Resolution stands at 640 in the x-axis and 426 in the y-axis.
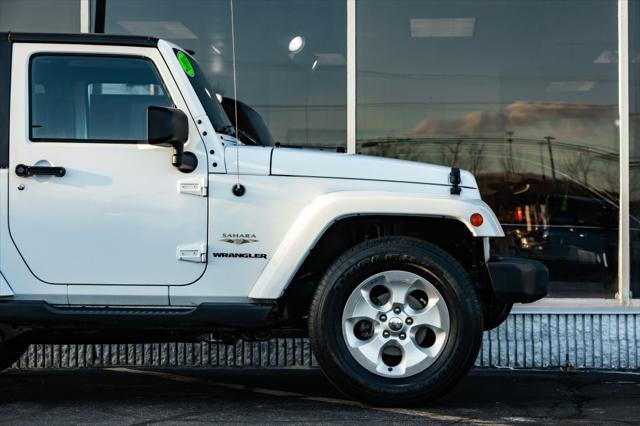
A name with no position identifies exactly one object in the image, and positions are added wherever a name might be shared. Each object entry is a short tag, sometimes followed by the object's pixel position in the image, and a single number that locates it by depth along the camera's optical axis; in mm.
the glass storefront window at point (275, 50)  7789
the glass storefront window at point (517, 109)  7602
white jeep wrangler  5215
